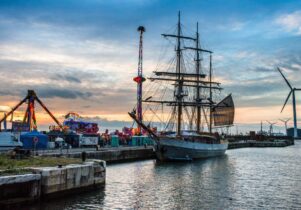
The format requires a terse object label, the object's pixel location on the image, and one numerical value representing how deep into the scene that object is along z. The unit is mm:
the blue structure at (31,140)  57812
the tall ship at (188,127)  77069
